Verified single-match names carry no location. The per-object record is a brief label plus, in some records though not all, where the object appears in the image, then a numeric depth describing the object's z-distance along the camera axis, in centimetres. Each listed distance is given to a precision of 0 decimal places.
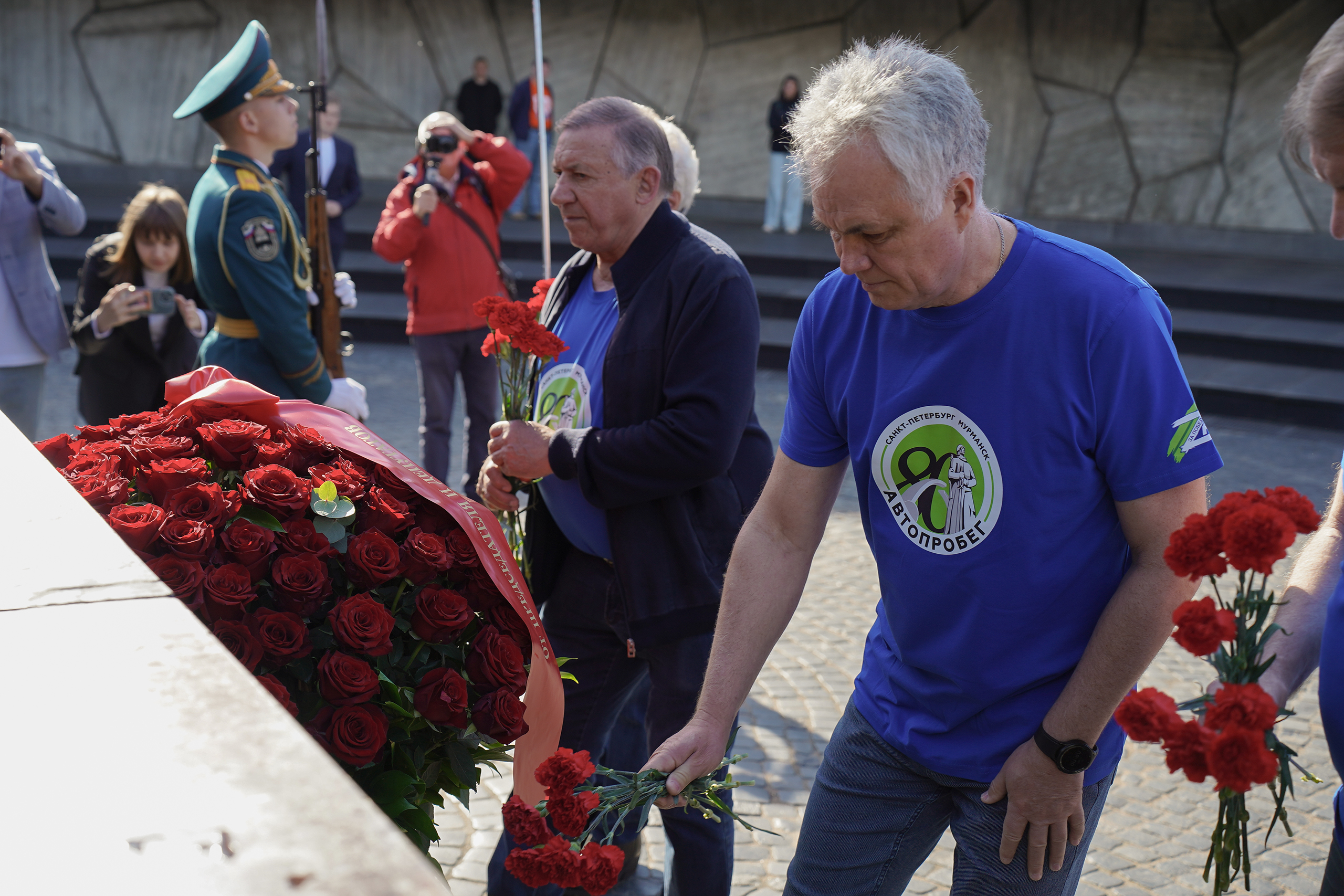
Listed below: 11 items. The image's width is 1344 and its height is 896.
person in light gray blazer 479
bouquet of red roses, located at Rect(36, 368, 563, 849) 166
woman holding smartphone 461
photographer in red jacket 628
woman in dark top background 1416
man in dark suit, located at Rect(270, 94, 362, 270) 1028
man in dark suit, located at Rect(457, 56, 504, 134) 1428
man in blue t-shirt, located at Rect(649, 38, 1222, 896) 169
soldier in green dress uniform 388
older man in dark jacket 269
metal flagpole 338
